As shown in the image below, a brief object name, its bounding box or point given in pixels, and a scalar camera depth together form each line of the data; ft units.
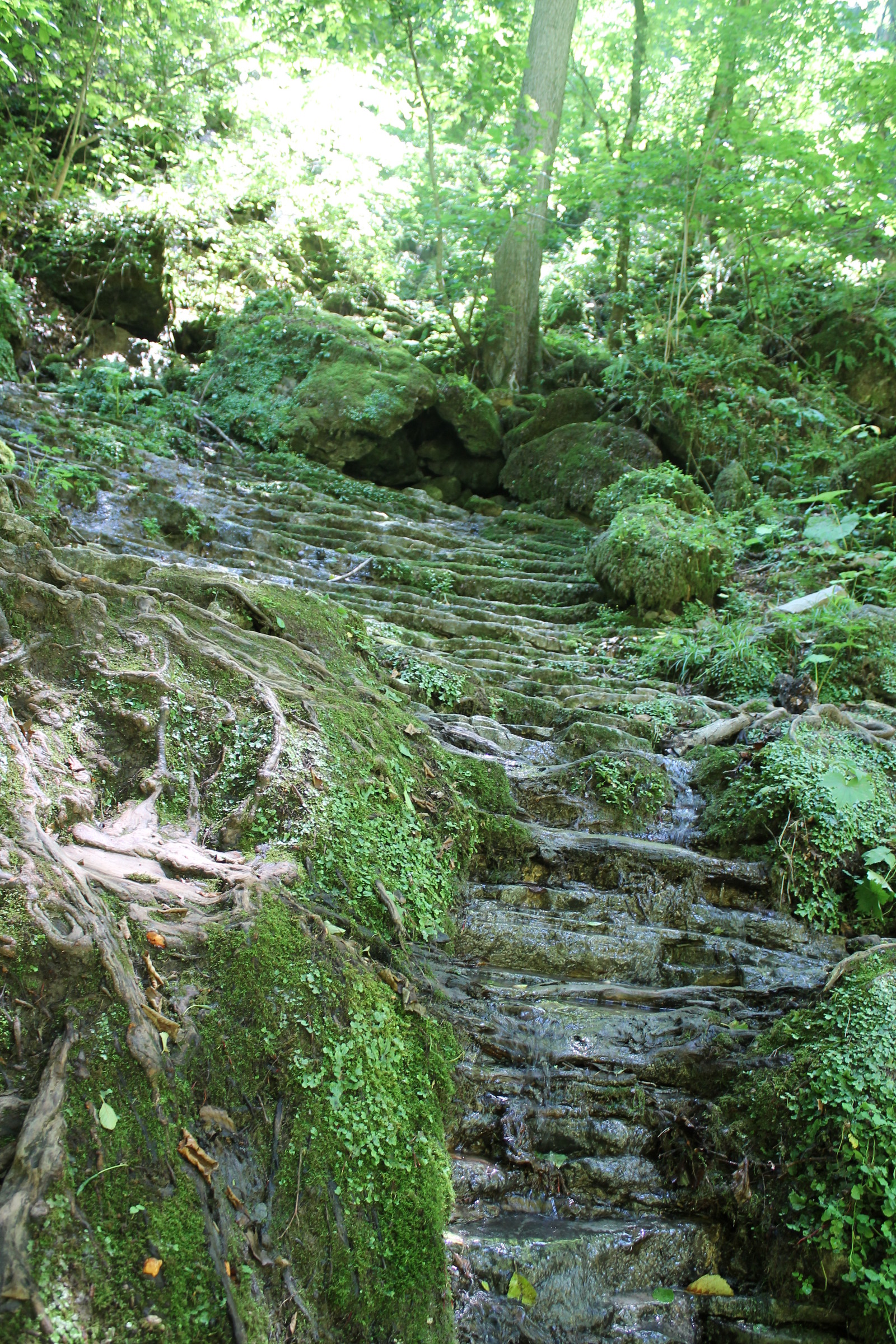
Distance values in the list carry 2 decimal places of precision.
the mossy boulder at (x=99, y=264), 40.11
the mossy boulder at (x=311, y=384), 38.47
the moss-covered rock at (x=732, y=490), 33.86
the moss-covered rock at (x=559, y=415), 41.39
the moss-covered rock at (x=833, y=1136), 7.72
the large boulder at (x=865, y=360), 40.01
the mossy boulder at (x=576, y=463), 37.24
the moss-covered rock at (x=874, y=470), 29.50
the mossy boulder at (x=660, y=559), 26.66
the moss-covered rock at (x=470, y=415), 41.52
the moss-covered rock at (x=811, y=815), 14.21
